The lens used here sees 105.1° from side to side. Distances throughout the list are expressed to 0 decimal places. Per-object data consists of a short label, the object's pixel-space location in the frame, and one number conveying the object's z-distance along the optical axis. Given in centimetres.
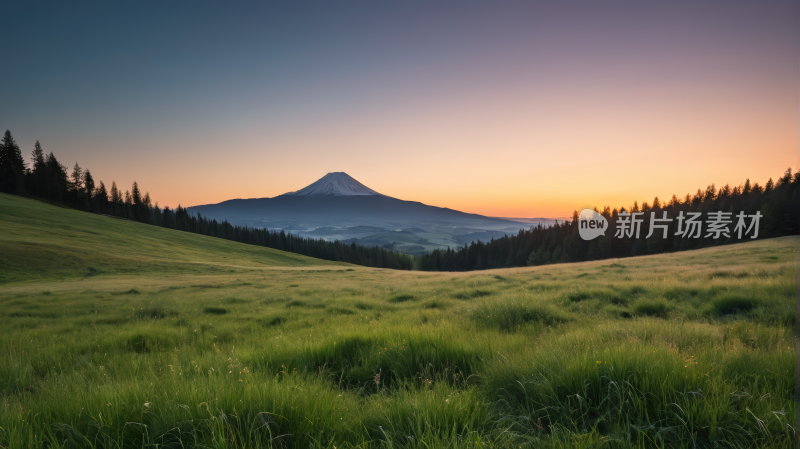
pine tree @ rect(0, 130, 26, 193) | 9356
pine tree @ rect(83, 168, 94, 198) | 10719
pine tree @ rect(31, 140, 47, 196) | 9769
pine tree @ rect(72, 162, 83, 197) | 10400
